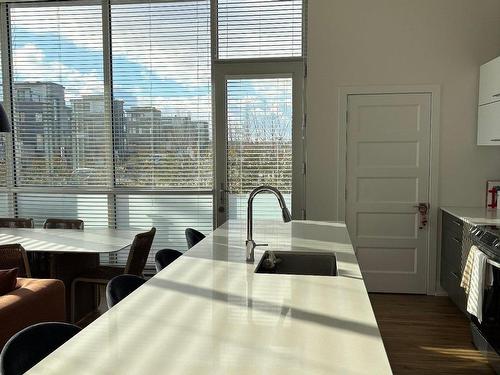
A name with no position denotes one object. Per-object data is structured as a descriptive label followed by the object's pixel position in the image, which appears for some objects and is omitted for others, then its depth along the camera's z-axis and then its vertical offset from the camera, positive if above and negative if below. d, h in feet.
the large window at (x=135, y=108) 16.60 +2.03
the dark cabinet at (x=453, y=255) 12.93 -2.92
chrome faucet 7.48 -0.94
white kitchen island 3.99 -1.78
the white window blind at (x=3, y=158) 18.33 +0.11
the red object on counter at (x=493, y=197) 14.73 -1.16
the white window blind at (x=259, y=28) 16.48 +4.89
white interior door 15.52 -0.86
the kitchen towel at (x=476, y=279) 10.32 -2.79
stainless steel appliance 9.71 -3.33
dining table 11.83 -2.26
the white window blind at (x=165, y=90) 17.13 +2.73
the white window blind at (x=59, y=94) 17.70 +2.65
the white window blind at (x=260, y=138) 16.38 +0.85
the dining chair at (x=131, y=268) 11.85 -2.91
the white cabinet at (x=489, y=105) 13.29 +1.73
